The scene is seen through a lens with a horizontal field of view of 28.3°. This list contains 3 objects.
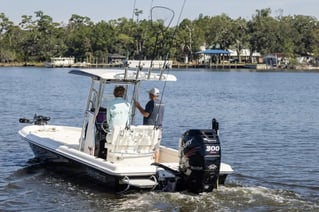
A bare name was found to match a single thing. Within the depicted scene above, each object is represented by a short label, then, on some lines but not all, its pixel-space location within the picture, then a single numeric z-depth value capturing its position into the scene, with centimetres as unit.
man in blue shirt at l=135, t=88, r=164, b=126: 1328
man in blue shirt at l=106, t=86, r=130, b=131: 1305
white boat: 1180
